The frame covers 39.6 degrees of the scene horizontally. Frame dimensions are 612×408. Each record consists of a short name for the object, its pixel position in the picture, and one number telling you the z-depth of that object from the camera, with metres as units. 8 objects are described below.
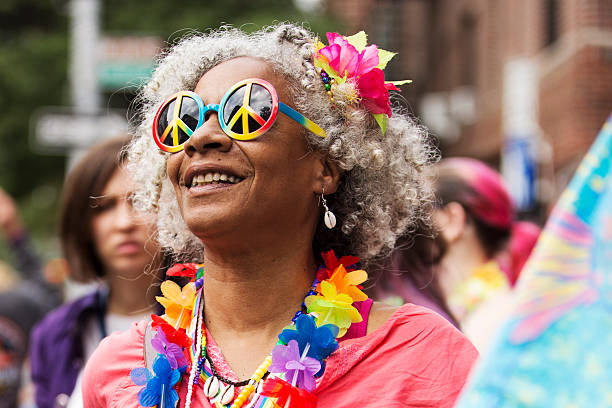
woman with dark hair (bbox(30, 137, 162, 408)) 3.68
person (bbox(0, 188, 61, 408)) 4.50
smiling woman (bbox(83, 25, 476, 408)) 2.07
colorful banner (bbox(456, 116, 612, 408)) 1.08
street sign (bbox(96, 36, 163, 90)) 6.81
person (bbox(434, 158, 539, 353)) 4.19
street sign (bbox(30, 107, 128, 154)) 6.71
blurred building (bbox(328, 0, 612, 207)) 11.39
